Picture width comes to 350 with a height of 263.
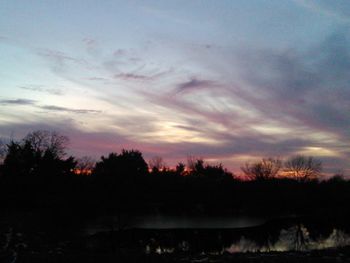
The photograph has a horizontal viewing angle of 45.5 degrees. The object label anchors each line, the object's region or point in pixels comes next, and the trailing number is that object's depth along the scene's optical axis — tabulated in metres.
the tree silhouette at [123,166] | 70.56
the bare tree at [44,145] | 82.38
